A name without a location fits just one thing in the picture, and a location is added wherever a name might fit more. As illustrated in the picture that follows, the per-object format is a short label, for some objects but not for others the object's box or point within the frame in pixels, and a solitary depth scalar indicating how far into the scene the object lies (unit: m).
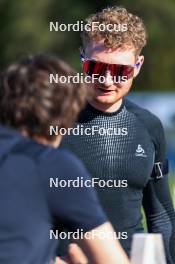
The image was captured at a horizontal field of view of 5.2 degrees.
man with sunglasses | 10.06
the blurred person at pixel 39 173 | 6.73
